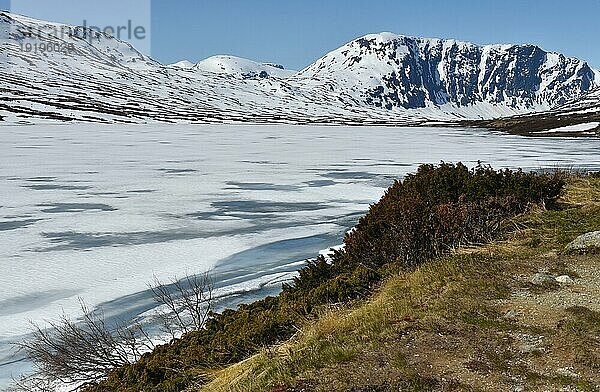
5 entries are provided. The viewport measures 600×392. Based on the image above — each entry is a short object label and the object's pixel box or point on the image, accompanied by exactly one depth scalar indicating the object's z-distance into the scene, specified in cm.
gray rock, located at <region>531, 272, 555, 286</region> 746
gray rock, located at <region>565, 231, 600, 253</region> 865
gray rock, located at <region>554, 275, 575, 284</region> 736
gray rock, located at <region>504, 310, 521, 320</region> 633
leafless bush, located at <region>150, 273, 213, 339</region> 936
